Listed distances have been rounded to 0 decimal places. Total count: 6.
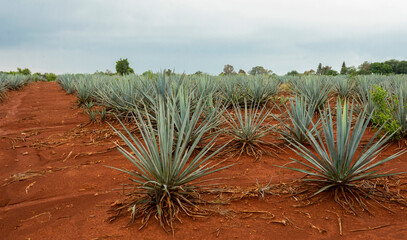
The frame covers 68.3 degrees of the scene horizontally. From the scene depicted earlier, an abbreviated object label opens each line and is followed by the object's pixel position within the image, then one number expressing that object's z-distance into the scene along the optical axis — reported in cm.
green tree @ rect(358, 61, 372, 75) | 6058
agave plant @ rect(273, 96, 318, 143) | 377
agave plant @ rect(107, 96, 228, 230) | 216
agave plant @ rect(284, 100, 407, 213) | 238
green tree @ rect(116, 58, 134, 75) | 3503
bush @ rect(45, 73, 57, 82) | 3561
